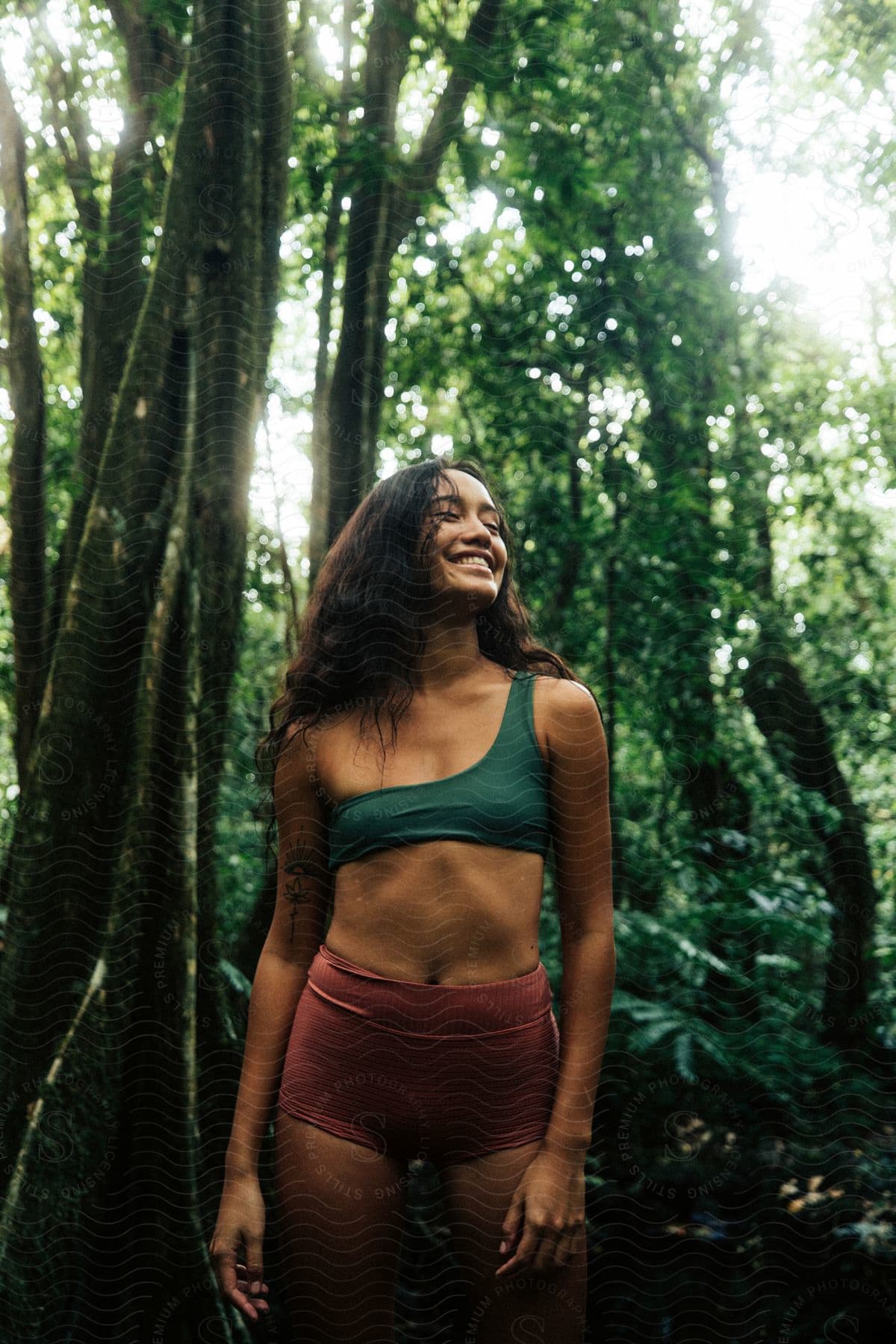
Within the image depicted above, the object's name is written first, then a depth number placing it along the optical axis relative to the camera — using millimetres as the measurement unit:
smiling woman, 1098
